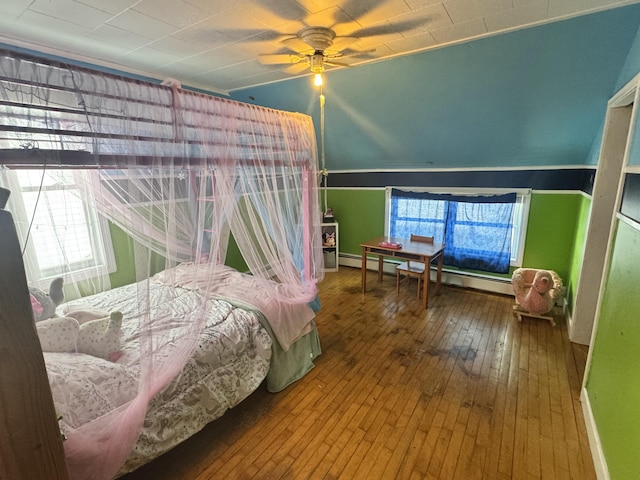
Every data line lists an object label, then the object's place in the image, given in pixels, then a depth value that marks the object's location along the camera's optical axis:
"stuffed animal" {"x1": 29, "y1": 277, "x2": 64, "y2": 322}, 1.32
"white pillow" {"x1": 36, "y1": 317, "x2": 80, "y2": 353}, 1.39
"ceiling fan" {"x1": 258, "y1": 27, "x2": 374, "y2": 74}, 2.08
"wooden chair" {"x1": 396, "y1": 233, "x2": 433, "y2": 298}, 4.06
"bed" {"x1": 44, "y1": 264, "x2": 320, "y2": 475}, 1.46
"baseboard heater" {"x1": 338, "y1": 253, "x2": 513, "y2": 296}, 4.16
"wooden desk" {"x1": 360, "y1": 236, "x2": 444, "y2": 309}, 3.66
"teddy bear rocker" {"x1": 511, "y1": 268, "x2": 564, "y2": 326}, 3.35
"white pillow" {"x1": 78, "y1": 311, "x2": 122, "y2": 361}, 1.65
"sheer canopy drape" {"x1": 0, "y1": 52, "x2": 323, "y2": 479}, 1.18
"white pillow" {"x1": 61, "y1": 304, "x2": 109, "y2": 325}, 1.49
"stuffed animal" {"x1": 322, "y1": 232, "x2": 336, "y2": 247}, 5.20
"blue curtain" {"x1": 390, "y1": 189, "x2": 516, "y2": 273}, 4.05
